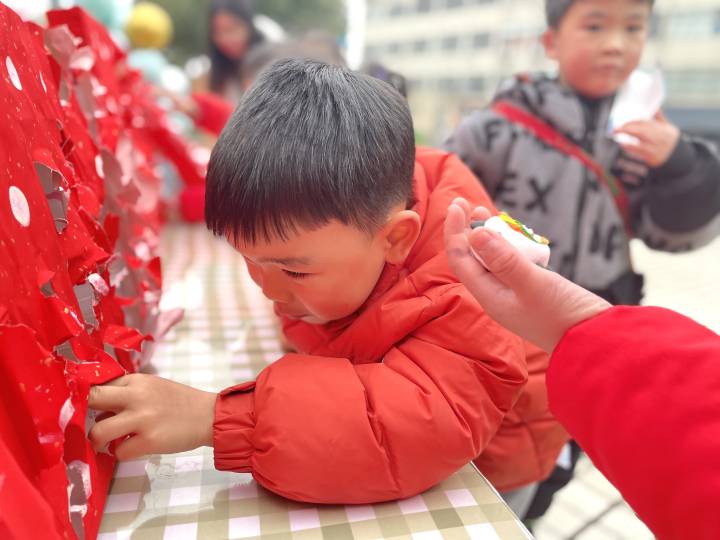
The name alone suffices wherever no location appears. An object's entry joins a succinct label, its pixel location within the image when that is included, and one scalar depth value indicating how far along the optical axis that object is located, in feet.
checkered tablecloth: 1.36
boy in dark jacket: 2.81
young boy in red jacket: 1.41
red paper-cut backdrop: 1.07
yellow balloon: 5.65
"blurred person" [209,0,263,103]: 6.19
